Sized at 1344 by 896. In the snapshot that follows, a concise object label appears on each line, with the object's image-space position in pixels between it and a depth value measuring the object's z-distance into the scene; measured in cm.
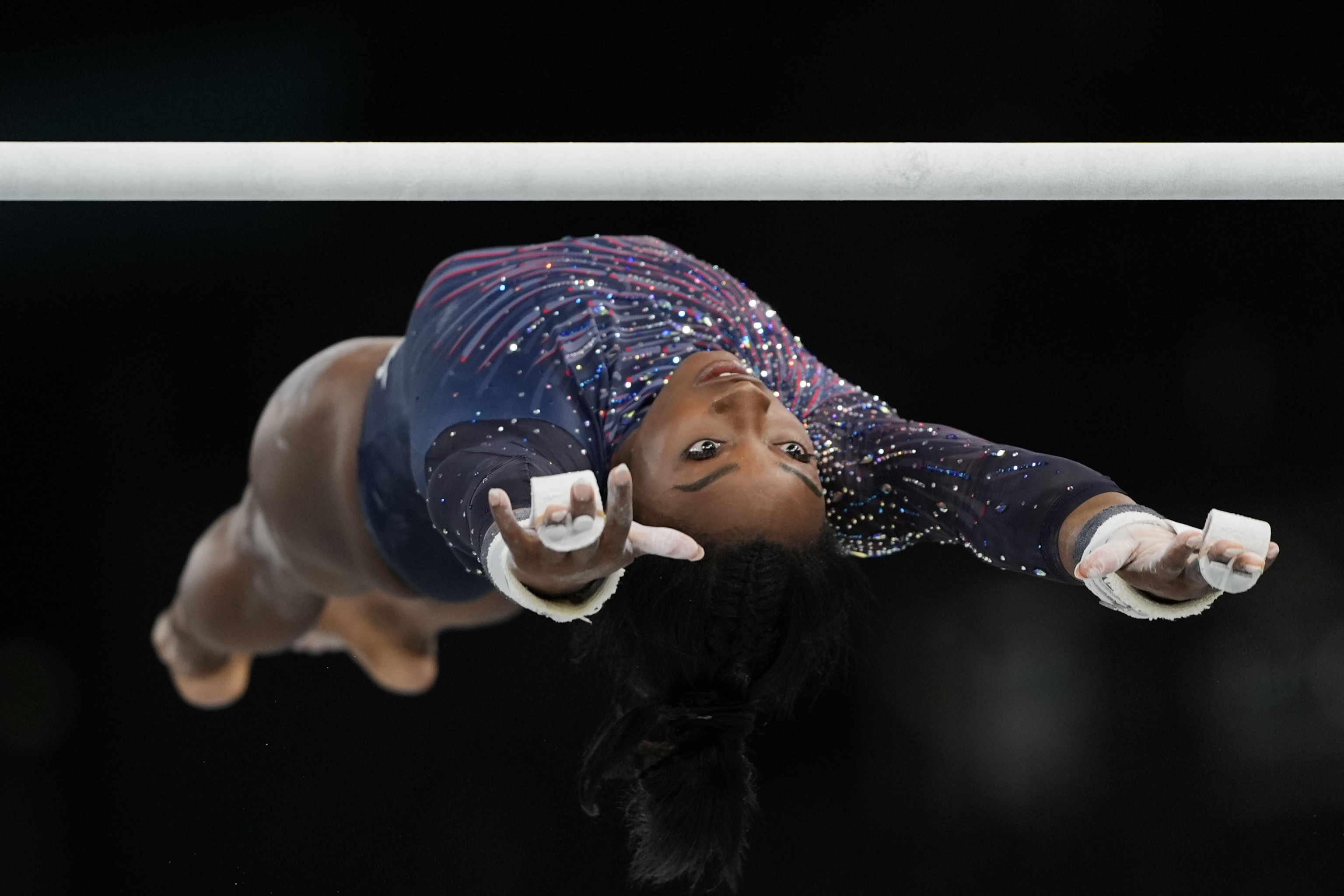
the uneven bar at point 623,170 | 819
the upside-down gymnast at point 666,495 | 804
